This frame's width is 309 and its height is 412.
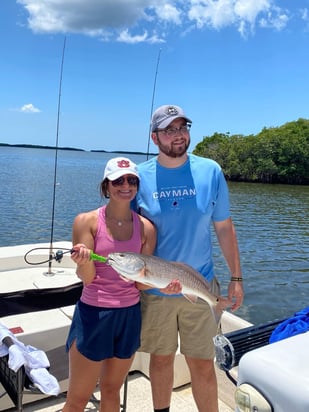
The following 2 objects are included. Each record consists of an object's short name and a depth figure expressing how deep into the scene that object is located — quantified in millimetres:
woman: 2230
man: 2506
